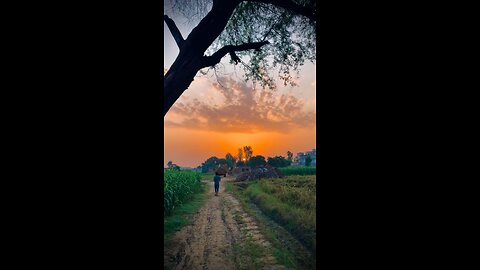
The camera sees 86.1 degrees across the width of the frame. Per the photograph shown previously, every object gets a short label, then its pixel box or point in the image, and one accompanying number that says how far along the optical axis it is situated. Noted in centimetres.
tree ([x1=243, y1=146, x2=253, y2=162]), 8685
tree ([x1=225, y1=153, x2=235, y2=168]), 7919
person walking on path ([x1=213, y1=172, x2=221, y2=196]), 1759
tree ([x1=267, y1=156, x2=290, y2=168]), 5771
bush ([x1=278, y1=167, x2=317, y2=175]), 5053
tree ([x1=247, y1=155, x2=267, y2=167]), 5805
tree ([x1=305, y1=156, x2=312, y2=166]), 7131
